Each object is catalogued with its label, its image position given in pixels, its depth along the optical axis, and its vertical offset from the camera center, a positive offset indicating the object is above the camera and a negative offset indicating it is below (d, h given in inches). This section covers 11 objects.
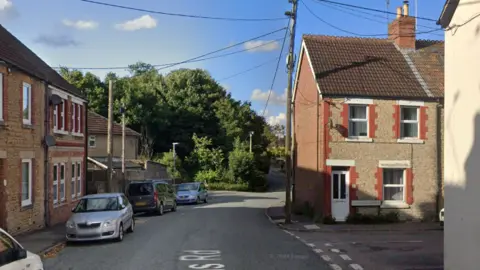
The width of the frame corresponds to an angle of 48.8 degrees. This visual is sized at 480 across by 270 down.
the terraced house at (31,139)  646.5 +3.8
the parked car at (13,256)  253.4 -56.4
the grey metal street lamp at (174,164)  2536.4 -102.1
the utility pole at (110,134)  1066.1 +16.0
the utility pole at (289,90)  885.8 +91.1
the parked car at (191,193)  1562.5 -149.1
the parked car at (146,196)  1098.7 -112.8
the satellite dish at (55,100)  822.5 +66.1
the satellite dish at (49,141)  789.9 +1.7
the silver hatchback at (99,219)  605.6 -90.0
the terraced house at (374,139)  920.3 +10.0
